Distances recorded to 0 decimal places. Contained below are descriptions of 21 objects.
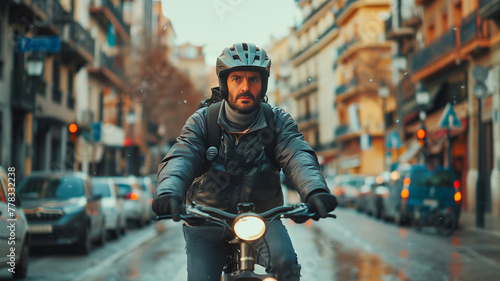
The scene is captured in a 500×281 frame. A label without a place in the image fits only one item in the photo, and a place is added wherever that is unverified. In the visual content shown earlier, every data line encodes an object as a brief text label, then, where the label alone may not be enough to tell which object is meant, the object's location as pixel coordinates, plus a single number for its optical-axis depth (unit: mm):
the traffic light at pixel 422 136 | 22969
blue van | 20562
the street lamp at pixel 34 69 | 22109
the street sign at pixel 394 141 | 30425
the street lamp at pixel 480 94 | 19922
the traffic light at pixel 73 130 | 19906
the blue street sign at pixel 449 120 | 20781
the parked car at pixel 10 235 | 9352
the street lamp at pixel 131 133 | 38406
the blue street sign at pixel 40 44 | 19766
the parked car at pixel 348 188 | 36700
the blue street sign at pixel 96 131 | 25516
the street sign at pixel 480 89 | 19906
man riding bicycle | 3928
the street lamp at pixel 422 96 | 29594
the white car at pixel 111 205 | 18203
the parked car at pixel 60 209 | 13734
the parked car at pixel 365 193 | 29825
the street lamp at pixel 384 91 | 39562
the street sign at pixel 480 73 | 20047
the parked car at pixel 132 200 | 22672
